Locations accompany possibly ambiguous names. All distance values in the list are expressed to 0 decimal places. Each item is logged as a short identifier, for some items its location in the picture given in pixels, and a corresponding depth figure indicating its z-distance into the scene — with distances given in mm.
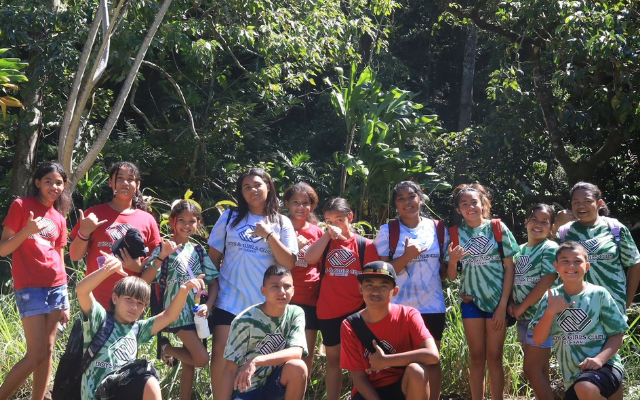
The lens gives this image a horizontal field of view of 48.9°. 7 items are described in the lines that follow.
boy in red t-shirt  4254
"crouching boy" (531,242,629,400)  4250
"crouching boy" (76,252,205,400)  4129
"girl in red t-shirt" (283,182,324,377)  5348
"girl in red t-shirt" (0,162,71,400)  4934
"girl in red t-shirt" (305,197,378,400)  5109
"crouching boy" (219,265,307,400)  4258
